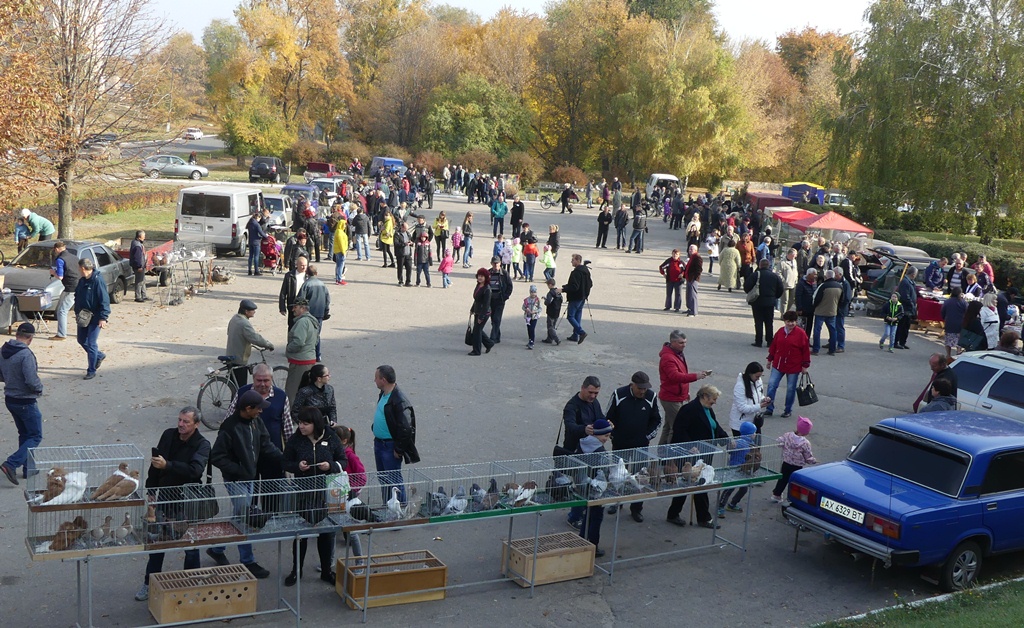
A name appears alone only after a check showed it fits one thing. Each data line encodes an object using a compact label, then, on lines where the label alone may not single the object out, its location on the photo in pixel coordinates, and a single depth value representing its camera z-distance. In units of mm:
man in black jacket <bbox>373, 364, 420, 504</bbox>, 8594
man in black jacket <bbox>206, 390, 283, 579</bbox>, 7531
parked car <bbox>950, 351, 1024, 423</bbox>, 11664
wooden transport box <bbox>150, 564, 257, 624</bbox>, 6816
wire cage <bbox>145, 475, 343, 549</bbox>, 6887
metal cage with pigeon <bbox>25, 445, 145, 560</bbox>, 6508
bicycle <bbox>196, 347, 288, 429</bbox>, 11914
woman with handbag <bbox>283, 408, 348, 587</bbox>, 7379
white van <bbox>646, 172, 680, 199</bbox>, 51188
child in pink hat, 9539
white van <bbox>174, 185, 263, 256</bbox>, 24906
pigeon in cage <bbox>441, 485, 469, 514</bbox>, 7668
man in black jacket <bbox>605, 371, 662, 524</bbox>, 9164
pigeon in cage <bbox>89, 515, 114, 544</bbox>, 6645
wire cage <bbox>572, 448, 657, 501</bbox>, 8328
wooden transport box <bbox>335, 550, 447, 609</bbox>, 7473
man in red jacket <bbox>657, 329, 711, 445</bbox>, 10305
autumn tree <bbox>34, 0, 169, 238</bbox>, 23281
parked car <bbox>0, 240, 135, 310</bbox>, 16797
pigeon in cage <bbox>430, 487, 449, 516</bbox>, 7629
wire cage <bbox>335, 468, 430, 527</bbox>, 7422
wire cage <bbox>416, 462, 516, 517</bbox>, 7656
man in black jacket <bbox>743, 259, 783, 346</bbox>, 17344
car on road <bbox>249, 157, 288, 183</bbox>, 53250
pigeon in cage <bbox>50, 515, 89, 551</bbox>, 6500
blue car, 8125
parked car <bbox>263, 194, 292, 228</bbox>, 29909
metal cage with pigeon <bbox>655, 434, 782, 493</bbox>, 8797
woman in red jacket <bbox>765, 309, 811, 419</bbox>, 13070
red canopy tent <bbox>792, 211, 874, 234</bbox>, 26980
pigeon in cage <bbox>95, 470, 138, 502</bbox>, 6736
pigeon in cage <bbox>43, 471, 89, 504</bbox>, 6625
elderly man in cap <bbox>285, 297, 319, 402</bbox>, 11453
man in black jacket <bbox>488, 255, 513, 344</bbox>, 16531
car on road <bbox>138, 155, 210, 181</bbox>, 53469
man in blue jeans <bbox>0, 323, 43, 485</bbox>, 9344
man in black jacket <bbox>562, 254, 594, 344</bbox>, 17453
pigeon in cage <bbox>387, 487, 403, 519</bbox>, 7489
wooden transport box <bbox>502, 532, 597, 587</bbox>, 8070
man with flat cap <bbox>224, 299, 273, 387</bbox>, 11727
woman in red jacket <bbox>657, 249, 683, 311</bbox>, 20781
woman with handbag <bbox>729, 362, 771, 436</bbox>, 9977
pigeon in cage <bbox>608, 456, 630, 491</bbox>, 8430
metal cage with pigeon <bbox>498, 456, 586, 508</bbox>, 8164
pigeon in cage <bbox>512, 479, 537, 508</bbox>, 7938
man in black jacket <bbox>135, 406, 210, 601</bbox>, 7273
